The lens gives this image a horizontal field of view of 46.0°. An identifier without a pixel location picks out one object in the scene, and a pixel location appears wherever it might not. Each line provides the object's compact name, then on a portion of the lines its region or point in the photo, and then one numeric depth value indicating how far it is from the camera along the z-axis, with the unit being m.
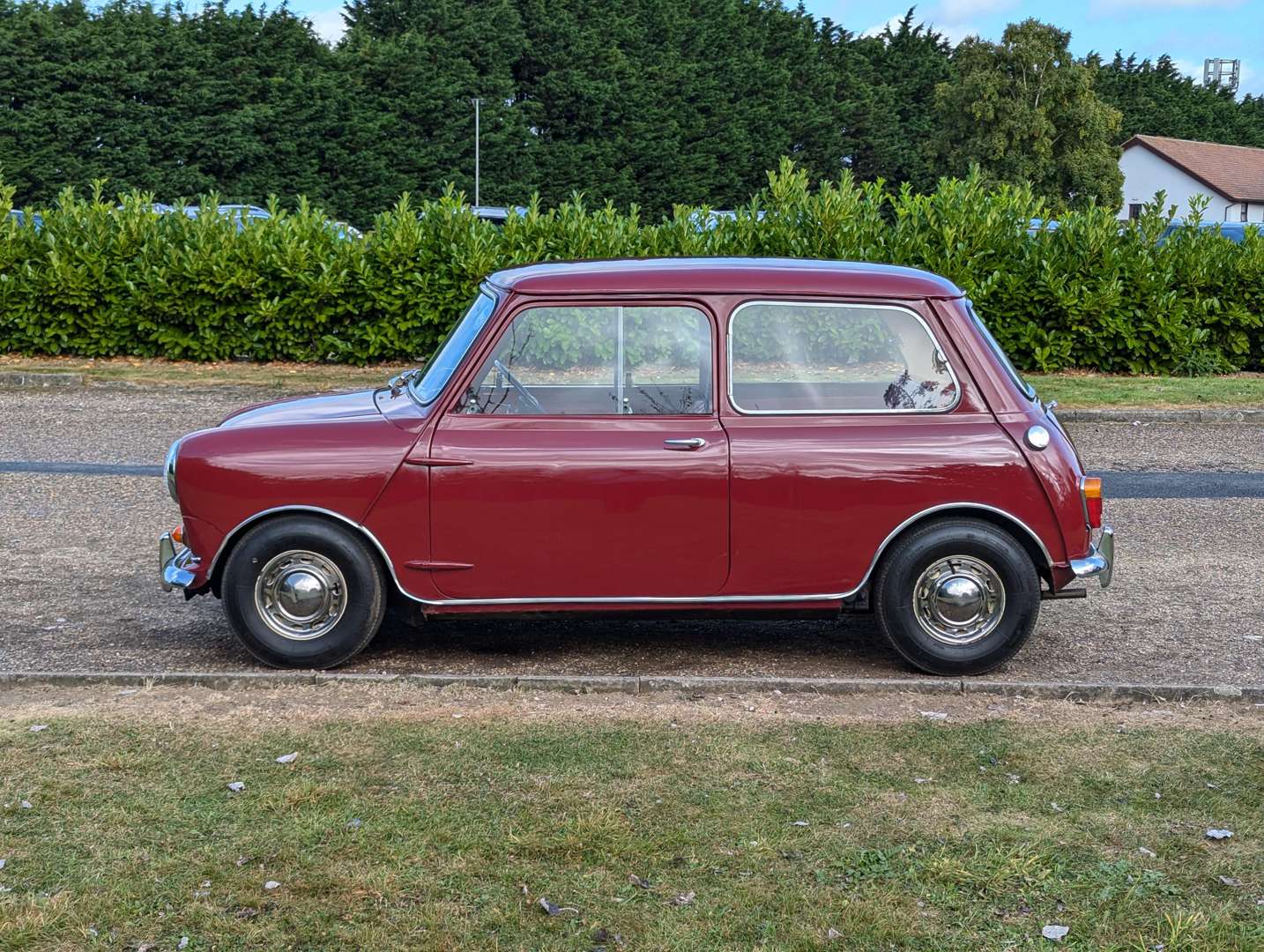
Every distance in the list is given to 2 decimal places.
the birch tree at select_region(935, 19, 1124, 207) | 69.31
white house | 81.19
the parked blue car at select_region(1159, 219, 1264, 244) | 18.29
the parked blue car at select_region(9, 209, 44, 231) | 18.48
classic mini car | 6.17
